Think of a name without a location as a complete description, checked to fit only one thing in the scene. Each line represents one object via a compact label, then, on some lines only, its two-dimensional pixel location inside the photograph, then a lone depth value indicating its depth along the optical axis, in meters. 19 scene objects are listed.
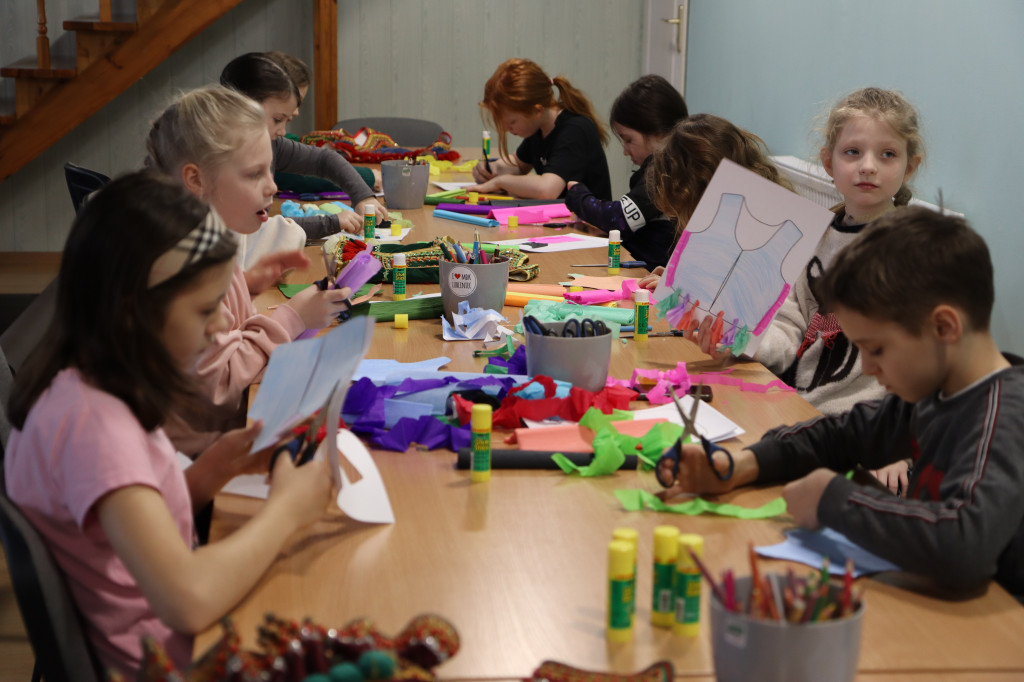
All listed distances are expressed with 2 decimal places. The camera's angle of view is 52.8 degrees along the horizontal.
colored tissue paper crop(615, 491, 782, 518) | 1.22
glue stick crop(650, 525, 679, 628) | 0.96
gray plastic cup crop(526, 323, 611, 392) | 1.58
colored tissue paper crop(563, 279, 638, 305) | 2.23
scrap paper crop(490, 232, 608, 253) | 2.79
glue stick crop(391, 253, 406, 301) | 2.25
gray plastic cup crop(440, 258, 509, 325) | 2.03
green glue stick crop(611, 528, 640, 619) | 0.96
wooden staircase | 5.61
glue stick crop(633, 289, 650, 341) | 1.95
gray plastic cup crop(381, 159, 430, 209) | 3.35
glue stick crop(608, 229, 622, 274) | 2.53
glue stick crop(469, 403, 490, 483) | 1.30
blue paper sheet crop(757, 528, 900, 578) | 1.09
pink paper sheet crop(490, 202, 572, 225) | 3.20
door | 6.29
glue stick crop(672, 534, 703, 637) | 0.95
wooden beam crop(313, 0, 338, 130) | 6.02
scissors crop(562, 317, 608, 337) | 1.65
